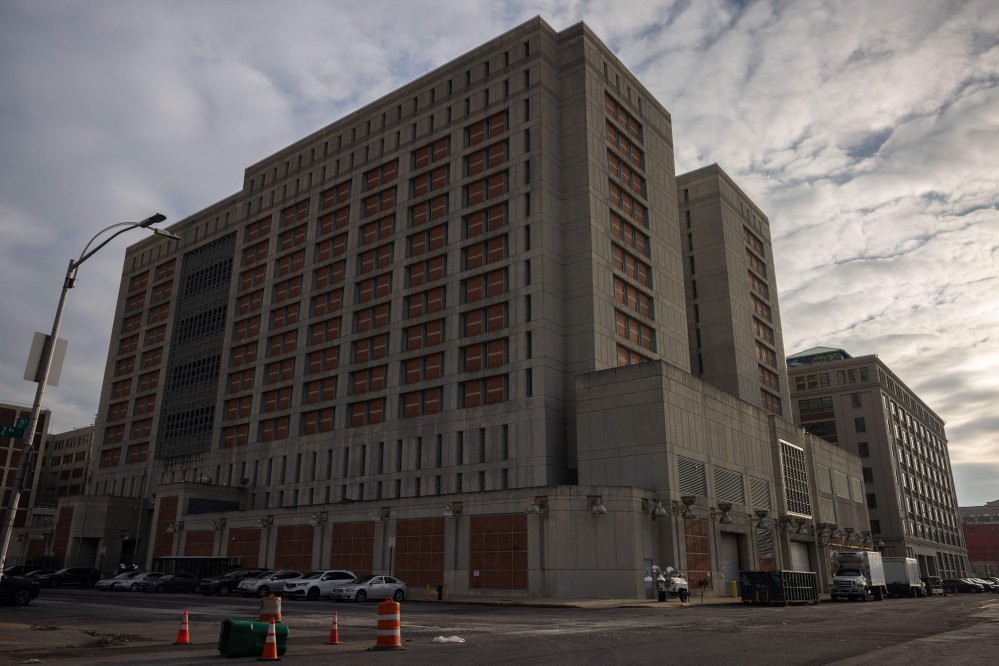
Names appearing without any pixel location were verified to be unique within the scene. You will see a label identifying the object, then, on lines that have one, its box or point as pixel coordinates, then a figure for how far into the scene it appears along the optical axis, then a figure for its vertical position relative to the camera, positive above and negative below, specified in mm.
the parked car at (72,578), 60625 -765
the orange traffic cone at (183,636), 19172 -1609
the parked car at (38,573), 60719 -416
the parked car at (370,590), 42644 -1008
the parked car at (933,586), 72250 -833
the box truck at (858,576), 52594 +6
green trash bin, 16391 -1397
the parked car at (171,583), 54438 -962
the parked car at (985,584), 94325 -769
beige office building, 113750 +21130
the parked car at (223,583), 50594 -855
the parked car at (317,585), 43625 -791
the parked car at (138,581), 54844 -840
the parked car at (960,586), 90062 -983
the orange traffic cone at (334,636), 19203 -1568
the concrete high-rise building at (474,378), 54062 +17370
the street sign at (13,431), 17766 +3058
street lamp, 19172 +4927
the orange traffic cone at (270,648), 15666 -1528
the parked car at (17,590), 30094 -874
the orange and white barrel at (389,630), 18203 -1340
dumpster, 41594 -624
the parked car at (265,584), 45844 -806
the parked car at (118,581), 55891 -867
